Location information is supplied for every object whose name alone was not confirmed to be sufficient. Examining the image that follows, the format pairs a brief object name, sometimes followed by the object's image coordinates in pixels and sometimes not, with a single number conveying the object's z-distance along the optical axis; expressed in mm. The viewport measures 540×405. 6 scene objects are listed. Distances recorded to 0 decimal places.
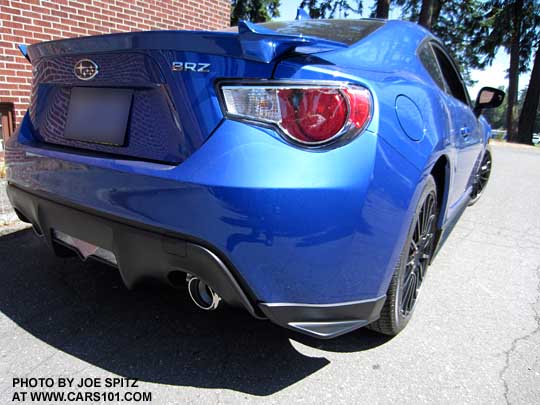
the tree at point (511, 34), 22391
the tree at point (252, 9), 22406
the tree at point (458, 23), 23750
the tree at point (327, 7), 22000
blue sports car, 1445
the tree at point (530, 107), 22672
